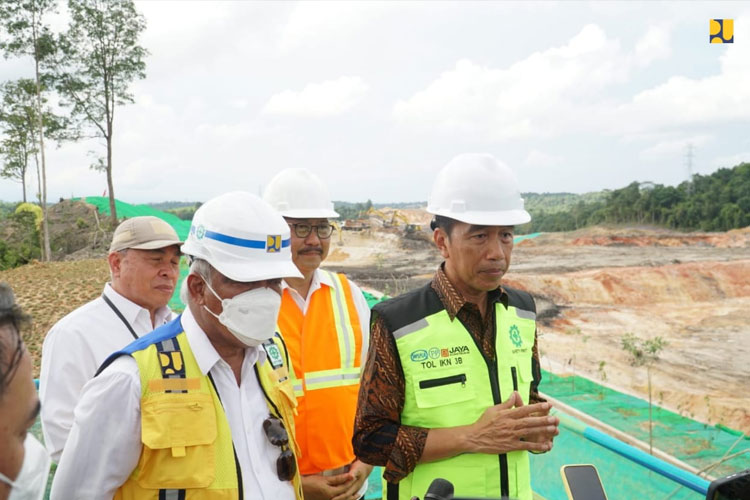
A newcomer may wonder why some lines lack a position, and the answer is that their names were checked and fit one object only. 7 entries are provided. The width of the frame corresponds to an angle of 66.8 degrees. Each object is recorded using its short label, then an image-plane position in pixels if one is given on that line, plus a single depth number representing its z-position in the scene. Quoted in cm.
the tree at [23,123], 2312
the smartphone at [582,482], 150
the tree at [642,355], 1143
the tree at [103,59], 2373
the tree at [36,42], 2095
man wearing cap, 226
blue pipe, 240
